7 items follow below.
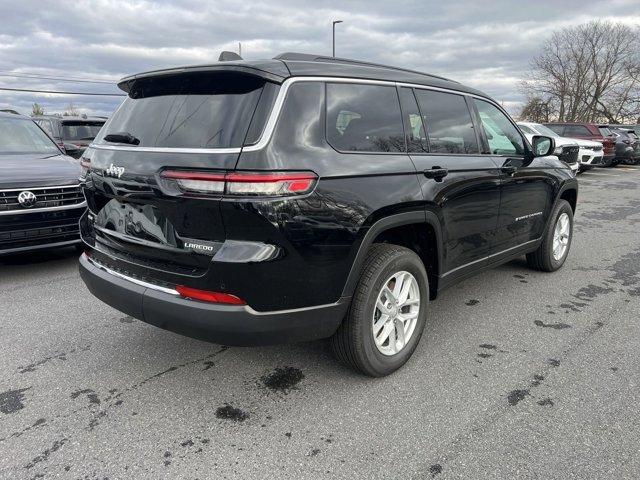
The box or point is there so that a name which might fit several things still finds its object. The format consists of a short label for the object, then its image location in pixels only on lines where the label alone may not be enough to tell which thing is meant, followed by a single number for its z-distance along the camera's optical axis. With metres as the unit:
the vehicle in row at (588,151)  16.08
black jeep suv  2.40
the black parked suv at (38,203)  4.68
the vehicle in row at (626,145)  19.72
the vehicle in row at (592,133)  17.69
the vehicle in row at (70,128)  9.95
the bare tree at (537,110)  43.34
